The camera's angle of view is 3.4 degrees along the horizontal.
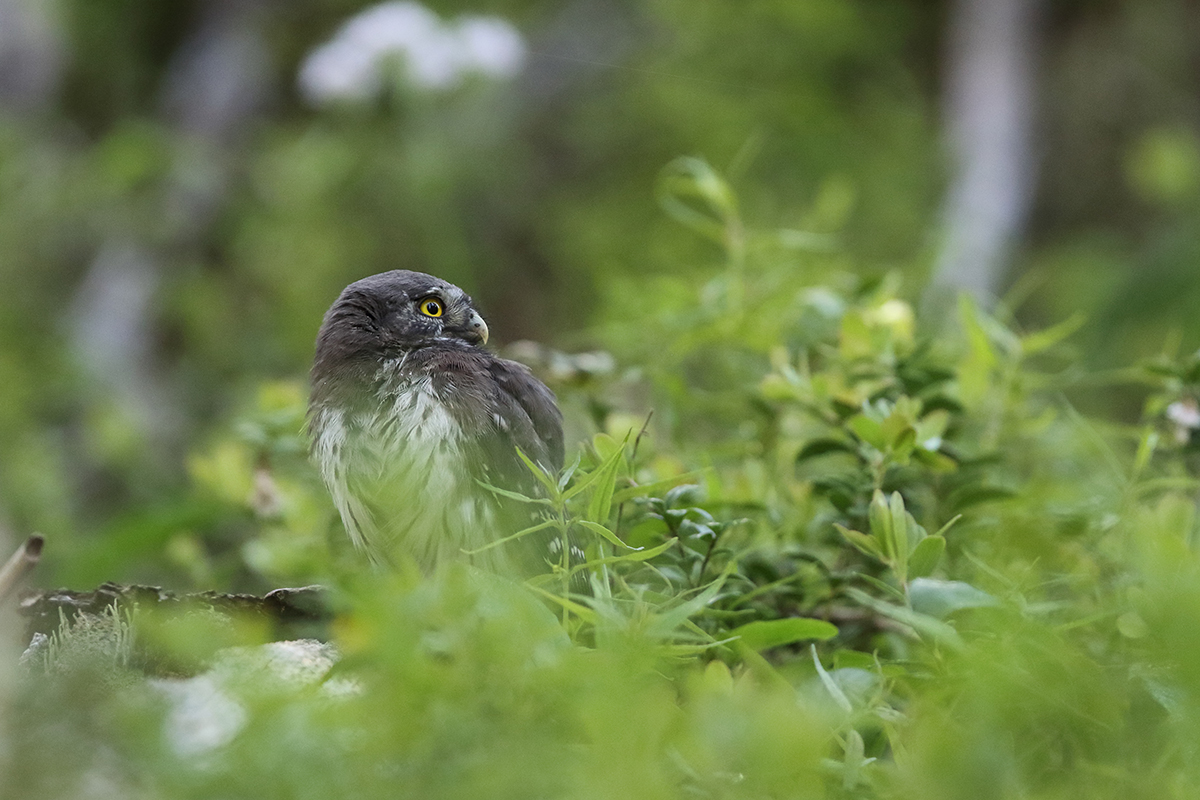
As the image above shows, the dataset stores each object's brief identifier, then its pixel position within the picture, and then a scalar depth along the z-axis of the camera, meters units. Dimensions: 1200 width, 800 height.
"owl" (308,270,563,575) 6.24
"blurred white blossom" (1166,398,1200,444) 6.22
